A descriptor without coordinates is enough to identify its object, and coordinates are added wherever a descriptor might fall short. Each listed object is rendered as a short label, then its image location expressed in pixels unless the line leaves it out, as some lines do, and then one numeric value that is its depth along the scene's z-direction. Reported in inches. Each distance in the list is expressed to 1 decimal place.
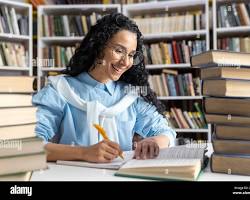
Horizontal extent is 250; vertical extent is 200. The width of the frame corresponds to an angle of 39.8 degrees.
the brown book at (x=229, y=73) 30.2
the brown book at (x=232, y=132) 31.4
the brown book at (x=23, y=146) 25.1
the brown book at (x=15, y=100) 24.5
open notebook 34.9
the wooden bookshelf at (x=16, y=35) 128.2
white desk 29.7
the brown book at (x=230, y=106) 31.0
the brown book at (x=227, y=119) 31.2
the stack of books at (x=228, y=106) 30.5
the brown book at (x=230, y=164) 31.0
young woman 55.7
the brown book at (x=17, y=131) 24.7
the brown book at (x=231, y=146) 31.5
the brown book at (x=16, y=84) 24.5
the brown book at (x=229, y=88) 30.1
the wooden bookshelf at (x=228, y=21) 124.4
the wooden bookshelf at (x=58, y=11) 135.0
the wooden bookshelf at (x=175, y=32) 127.1
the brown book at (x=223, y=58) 30.2
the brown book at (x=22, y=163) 24.9
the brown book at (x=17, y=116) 24.6
